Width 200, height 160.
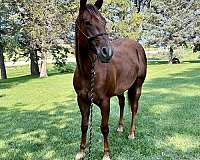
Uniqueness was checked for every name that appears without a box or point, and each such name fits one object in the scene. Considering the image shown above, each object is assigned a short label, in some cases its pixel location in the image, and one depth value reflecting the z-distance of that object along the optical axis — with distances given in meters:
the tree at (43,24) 24.80
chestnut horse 4.18
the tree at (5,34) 16.50
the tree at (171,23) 33.81
